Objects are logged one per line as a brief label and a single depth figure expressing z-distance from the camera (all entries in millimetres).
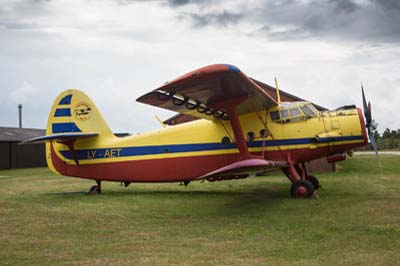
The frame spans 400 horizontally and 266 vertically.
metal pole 66356
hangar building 37706
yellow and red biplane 11227
